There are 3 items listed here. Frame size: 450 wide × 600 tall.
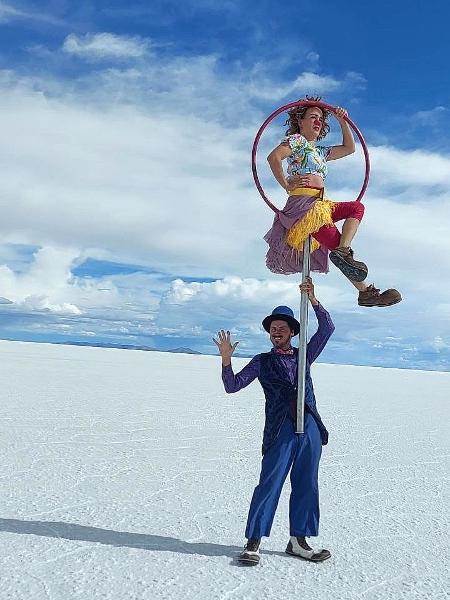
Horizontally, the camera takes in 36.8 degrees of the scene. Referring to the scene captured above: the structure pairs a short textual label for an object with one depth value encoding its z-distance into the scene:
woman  3.15
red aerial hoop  3.37
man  3.39
